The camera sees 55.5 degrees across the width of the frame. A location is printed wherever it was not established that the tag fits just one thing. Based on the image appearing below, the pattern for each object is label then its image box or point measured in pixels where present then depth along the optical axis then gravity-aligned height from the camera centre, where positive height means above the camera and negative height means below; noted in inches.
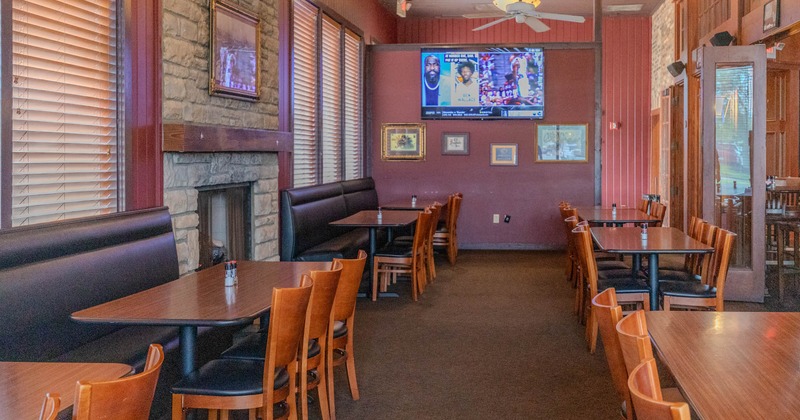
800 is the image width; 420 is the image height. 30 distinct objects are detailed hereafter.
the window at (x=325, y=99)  316.5 +44.2
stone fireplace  198.1 +1.5
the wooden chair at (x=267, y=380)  120.2 -30.7
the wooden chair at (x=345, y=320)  154.6 -27.4
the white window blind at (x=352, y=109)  399.5 +45.3
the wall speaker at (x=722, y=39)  310.7 +62.9
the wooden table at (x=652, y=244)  197.2 -14.2
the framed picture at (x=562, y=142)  437.4 +28.7
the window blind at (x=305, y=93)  310.0 +41.9
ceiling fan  358.0 +86.0
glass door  279.4 +14.7
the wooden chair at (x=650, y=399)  56.8 -16.9
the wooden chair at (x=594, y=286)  201.9 -25.7
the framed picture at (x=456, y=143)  444.5 +28.8
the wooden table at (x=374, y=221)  280.2 -11.0
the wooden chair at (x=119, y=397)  64.9 -18.3
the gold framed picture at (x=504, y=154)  442.3 +22.2
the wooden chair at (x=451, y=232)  358.3 -20.0
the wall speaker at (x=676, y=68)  408.5 +67.6
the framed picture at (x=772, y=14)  272.7 +64.8
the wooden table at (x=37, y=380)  76.3 -21.3
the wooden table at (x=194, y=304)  118.9 -19.1
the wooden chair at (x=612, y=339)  94.1 -18.8
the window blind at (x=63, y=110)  146.3 +17.4
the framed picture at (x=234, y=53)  219.5 +42.9
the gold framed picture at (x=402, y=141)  446.0 +29.8
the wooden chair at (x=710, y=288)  193.1 -25.6
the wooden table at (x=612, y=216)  297.5 -9.9
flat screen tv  430.6 +62.5
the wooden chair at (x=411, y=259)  279.4 -25.3
